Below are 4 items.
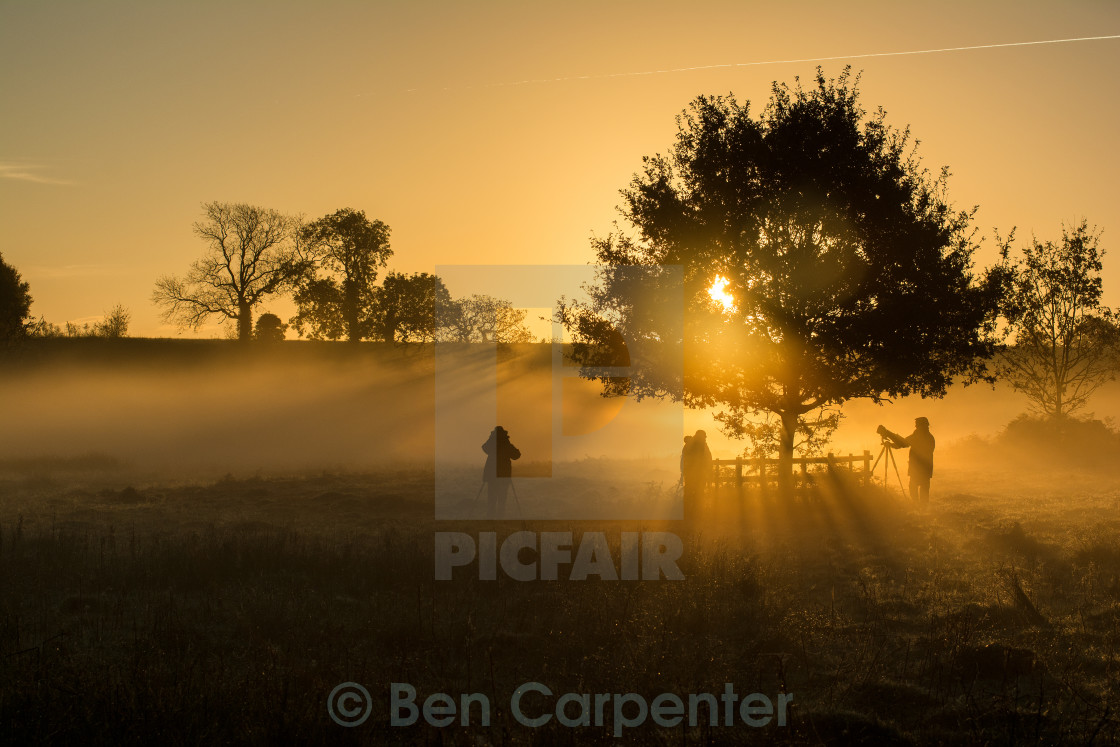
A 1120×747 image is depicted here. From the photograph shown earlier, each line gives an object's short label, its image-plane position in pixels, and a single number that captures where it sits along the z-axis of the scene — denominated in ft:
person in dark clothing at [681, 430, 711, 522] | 69.36
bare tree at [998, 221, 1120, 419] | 115.65
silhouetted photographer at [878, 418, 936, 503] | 69.15
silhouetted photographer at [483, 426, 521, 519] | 62.49
